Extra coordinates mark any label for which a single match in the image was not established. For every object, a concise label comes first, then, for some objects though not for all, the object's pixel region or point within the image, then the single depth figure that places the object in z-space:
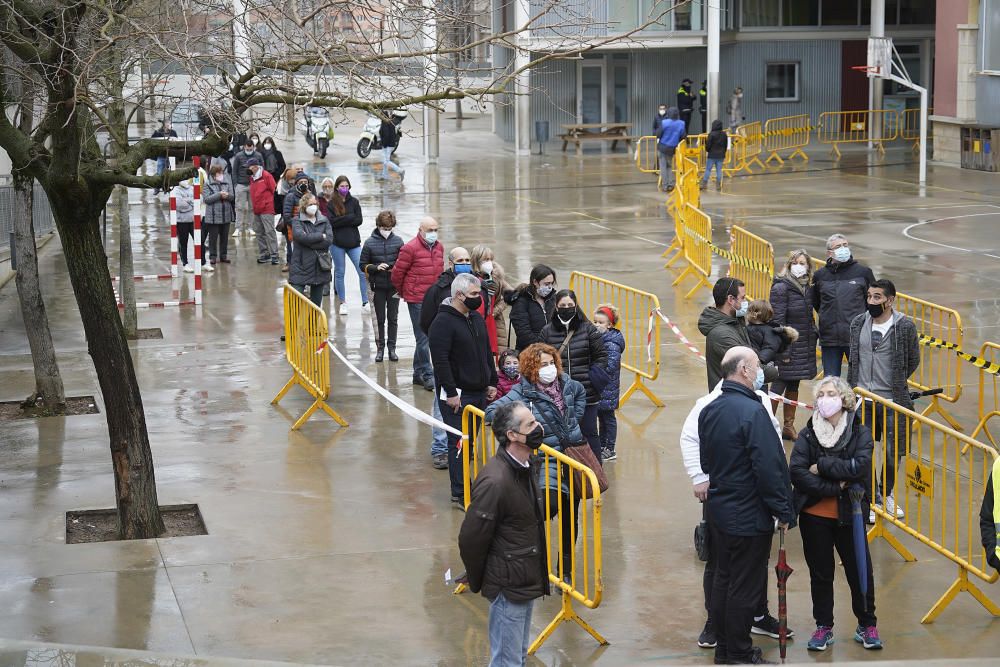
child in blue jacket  10.59
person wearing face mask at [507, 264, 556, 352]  11.11
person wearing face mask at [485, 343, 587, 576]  8.24
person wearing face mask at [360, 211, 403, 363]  14.47
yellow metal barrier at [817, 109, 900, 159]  39.31
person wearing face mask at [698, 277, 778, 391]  9.77
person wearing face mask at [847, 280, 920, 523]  10.06
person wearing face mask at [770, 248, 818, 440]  11.45
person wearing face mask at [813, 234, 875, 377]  11.72
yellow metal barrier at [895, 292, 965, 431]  12.30
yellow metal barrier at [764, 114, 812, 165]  37.41
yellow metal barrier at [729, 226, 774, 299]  17.80
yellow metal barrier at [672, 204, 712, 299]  18.88
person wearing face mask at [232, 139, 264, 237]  23.69
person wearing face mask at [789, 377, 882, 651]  7.51
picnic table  41.06
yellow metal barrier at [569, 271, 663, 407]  13.43
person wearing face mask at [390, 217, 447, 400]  13.72
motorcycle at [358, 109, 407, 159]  37.88
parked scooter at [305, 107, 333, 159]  37.72
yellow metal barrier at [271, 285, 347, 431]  12.52
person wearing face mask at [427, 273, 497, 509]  10.05
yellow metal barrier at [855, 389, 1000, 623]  8.11
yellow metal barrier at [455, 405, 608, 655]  7.65
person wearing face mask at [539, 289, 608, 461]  10.21
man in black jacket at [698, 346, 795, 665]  7.10
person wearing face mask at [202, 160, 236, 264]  20.66
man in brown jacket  6.65
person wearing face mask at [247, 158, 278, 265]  20.84
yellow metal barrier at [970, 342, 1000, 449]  11.55
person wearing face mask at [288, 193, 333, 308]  15.49
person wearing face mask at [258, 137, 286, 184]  25.53
